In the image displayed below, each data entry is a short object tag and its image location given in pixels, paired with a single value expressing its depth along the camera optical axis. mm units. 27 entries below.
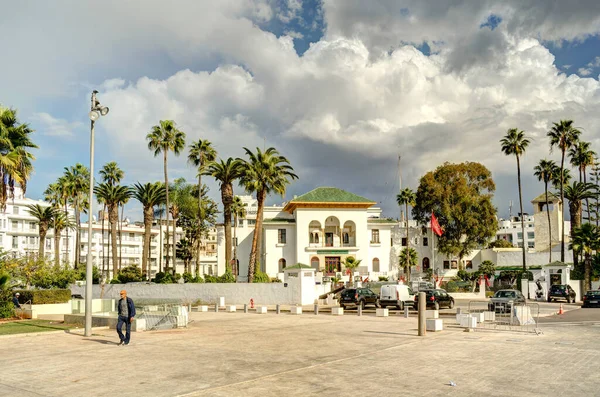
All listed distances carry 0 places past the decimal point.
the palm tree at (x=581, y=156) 64125
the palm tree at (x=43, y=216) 76688
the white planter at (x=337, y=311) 31000
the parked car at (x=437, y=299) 32969
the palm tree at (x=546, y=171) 68312
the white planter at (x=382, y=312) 28672
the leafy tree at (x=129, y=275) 55781
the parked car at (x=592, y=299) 37375
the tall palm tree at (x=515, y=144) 61762
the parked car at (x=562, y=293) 45250
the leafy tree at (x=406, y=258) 73562
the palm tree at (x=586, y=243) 49125
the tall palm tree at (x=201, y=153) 62969
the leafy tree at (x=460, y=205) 72125
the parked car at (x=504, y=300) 24431
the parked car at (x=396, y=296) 33188
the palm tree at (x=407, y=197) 74750
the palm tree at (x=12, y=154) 26625
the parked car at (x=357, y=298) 36125
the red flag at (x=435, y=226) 52922
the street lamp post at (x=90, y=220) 18984
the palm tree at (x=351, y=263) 67062
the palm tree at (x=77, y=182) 70250
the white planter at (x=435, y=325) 21094
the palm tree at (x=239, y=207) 73438
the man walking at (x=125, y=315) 16844
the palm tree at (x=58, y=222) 79238
